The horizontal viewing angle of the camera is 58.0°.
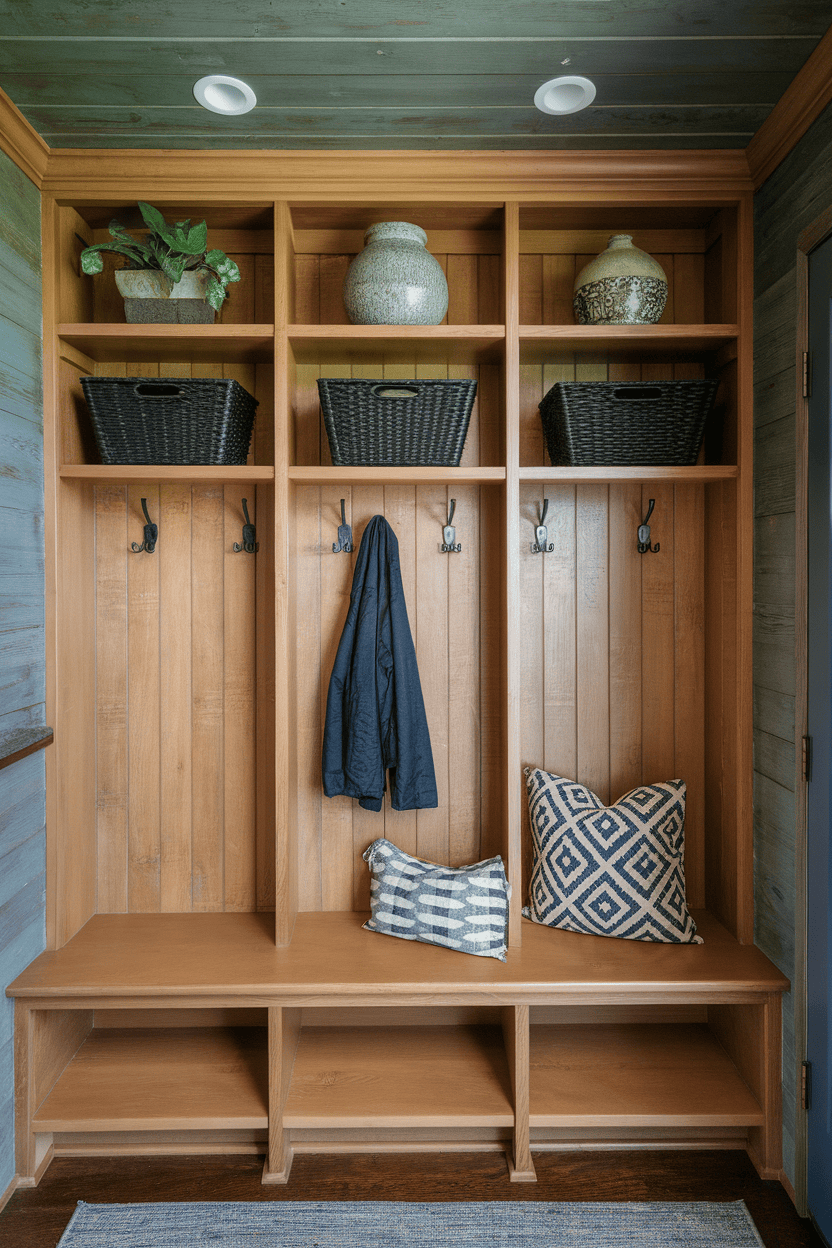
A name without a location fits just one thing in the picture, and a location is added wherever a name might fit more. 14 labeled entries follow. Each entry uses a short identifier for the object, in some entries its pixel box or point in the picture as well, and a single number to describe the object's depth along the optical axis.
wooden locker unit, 1.80
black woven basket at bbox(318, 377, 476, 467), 1.83
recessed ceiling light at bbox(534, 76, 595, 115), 1.59
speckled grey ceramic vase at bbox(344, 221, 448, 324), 1.85
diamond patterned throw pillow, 1.95
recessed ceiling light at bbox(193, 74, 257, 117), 1.60
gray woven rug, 1.59
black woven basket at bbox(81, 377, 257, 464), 1.83
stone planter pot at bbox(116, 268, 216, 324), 1.89
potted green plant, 1.83
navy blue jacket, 2.04
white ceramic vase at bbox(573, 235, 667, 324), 1.88
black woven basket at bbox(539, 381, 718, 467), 1.86
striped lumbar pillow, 1.89
